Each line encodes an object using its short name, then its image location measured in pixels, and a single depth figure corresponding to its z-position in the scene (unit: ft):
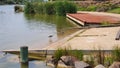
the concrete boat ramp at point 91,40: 25.34
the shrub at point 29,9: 89.22
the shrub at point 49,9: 82.52
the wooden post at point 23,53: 21.91
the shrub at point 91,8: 86.40
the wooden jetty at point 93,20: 47.60
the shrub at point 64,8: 76.76
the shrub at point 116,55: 19.39
